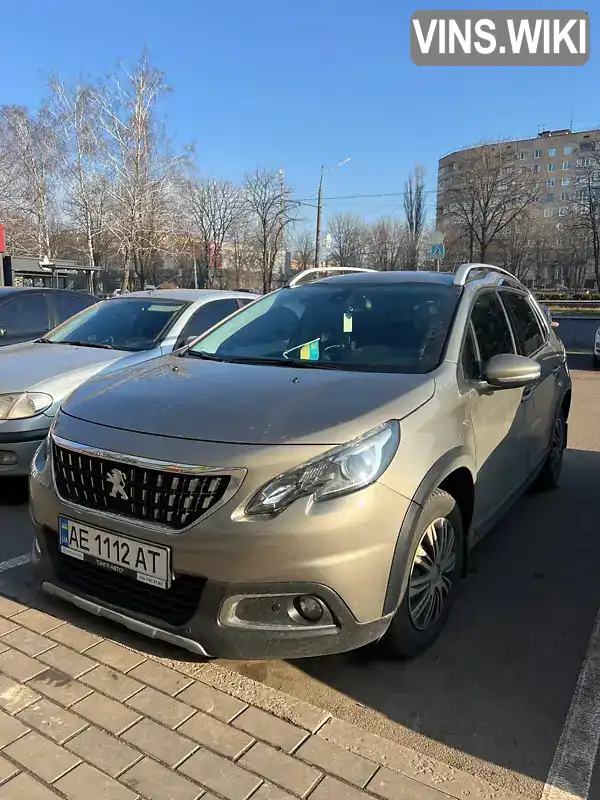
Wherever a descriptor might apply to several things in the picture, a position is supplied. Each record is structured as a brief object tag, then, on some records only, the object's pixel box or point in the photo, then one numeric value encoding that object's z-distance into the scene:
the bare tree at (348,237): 61.06
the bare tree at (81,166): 29.22
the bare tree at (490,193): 42.22
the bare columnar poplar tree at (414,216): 55.16
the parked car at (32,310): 7.00
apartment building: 91.06
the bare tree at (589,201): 39.72
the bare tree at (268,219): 43.72
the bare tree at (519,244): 47.62
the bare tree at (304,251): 55.53
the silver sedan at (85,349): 4.51
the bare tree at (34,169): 30.90
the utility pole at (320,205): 32.78
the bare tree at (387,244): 59.33
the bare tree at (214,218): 44.97
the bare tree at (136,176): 28.45
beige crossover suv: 2.22
